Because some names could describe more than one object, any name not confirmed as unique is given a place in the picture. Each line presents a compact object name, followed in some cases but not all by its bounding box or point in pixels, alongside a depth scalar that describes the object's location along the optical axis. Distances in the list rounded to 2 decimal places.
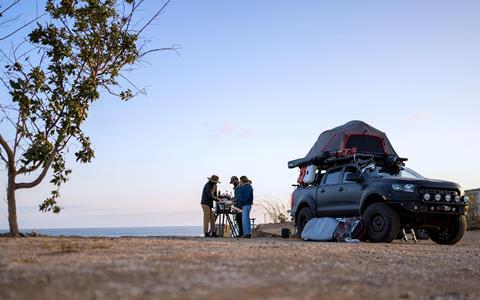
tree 13.46
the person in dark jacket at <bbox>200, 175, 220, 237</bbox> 18.33
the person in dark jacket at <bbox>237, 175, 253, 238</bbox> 17.09
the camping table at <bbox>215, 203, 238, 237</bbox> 18.84
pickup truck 13.32
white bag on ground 14.64
